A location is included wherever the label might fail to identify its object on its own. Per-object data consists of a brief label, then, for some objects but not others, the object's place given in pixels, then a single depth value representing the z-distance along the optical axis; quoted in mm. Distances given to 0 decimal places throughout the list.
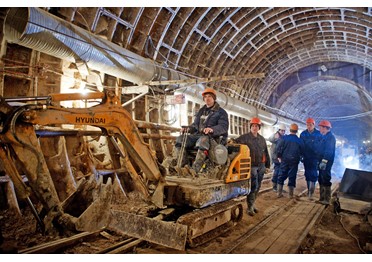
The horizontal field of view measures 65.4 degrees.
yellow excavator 3029
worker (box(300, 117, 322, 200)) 7438
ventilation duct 4414
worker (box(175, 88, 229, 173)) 4375
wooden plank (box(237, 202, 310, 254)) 3898
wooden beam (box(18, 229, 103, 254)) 3129
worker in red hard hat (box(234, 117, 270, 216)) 5703
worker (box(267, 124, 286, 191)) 8797
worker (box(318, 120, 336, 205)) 7057
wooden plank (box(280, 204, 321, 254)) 3918
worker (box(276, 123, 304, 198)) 7633
